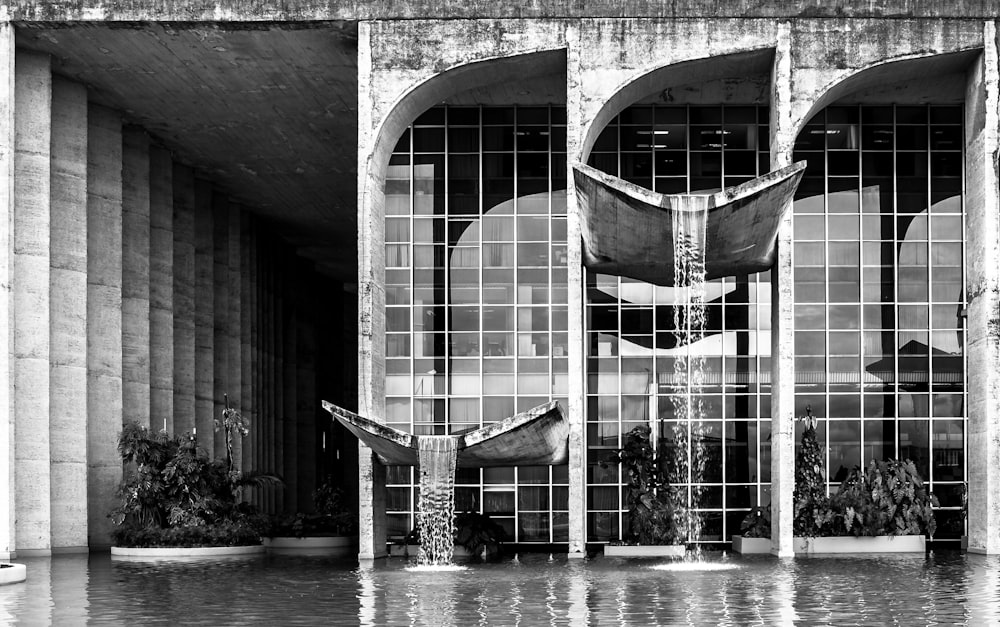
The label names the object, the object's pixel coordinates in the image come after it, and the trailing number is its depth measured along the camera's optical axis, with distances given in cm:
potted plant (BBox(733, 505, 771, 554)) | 2798
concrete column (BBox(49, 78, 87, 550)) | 2977
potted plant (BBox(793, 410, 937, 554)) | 2745
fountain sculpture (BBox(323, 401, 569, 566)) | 2359
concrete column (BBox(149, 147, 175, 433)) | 3684
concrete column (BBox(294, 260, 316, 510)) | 5688
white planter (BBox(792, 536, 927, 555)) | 2742
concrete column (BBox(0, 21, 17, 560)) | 2633
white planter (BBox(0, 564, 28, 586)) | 2031
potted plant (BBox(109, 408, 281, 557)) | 2906
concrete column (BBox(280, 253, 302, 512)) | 5391
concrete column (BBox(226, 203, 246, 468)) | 4431
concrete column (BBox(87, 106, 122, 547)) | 3184
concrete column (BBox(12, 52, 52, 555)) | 2797
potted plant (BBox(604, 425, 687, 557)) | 2716
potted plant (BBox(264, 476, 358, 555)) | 3127
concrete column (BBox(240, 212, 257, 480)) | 4562
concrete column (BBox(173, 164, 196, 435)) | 3912
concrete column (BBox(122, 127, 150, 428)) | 3447
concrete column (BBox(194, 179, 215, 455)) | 4084
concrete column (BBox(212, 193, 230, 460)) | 4328
